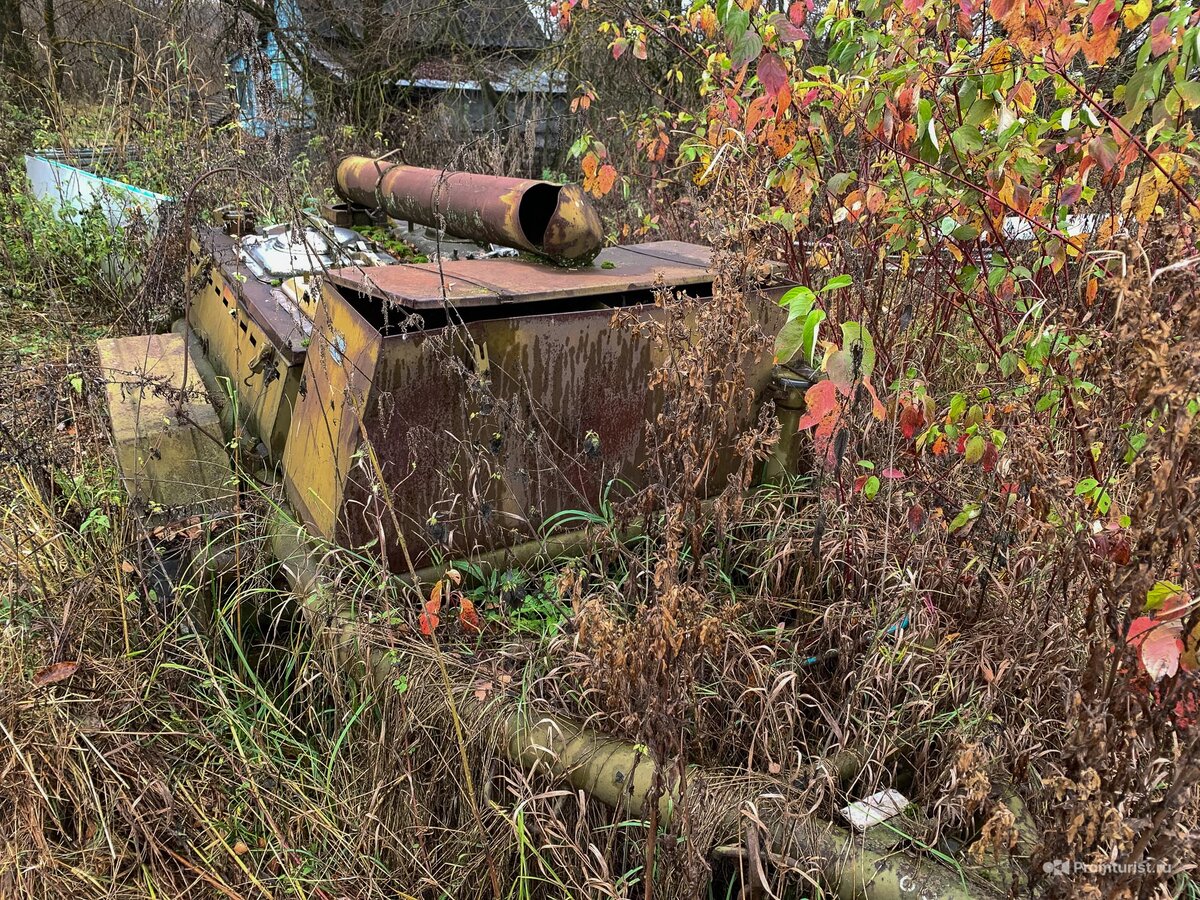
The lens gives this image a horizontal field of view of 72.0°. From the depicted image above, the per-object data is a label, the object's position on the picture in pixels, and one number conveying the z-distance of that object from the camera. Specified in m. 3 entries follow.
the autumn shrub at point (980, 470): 1.30
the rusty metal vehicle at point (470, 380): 1.94
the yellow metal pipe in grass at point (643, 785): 1.67
